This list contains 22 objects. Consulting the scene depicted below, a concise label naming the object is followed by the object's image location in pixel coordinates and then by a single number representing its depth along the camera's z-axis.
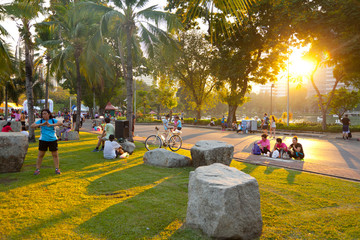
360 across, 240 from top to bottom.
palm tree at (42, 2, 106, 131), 16.23
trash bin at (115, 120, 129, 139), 13.17
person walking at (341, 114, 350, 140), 18.19
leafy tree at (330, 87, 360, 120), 27.61
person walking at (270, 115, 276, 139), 18.86
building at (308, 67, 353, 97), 156.38
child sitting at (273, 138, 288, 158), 9.86
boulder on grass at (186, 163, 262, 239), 3.23
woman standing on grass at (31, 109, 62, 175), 6.31
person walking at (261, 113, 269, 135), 19.66
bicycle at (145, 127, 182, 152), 11.24
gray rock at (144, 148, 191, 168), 7.70
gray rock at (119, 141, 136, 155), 10.12
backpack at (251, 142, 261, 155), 10.61
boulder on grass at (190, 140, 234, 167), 7.46
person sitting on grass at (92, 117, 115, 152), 10.29
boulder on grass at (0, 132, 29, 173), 6.46
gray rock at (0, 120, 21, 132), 18.06
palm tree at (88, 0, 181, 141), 12.35
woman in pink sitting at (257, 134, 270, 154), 10.50
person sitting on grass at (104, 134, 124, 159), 8.95
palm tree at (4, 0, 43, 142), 12.16
